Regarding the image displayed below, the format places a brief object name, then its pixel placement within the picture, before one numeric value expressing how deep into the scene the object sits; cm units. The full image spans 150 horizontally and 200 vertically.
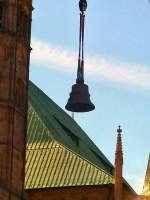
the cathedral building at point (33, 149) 3875
